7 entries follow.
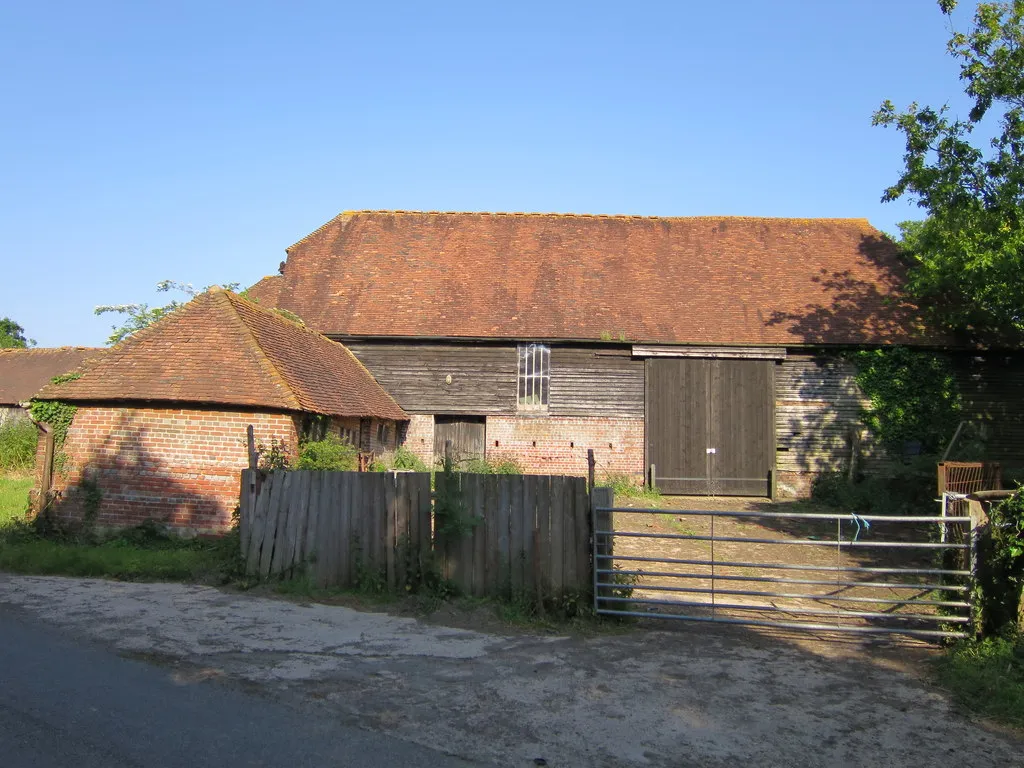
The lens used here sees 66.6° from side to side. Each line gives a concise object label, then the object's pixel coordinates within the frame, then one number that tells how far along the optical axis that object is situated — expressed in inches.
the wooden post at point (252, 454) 389.8
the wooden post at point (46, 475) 497.7
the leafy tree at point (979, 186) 633.0
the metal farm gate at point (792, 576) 299.9
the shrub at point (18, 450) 885.8
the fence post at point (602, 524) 329.4
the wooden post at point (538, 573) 331.0
